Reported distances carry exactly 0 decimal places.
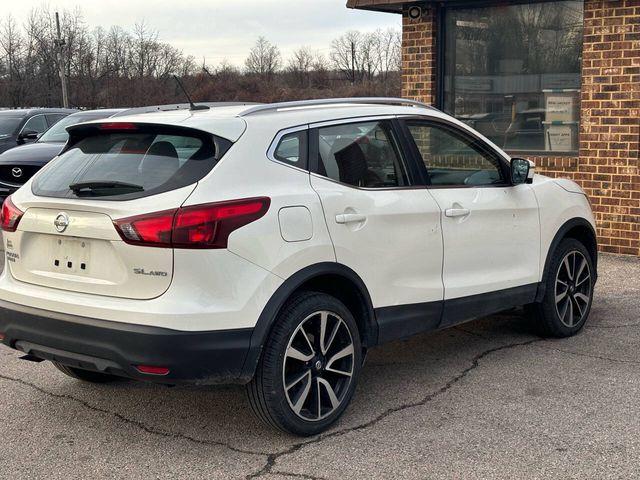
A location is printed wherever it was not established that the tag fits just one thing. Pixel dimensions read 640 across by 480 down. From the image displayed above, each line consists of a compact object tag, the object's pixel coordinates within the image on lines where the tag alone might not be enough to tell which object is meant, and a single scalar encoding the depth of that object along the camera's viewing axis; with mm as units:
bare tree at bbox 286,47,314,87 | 88250
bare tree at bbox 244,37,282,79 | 93006
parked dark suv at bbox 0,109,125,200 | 11484
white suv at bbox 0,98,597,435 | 3918
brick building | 9250
